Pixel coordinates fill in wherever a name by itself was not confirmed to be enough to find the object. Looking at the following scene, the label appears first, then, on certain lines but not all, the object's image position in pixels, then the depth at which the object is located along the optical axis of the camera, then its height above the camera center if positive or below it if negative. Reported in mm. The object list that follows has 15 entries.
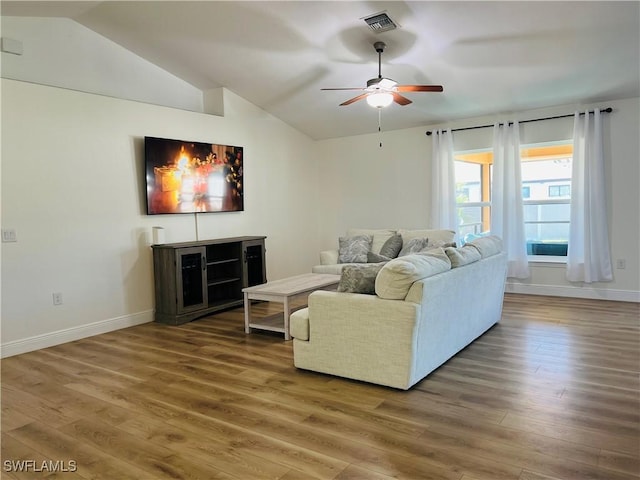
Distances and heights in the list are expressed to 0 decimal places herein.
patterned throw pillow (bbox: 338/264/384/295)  3248 -469
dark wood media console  5004 -679
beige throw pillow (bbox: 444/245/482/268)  3525 -354
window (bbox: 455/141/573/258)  6043 +184
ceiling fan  4152 +1153
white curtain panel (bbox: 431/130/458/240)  6496 +441
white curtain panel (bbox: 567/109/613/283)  5449 +43
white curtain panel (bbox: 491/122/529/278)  5992 +166
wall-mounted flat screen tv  5125 +538
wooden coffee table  4297 -743
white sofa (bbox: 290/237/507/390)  2963 -770
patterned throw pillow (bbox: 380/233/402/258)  5988 -443
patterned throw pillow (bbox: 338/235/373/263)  6082 -460
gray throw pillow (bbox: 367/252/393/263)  5781 -564
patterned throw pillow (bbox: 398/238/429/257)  5671 -412
